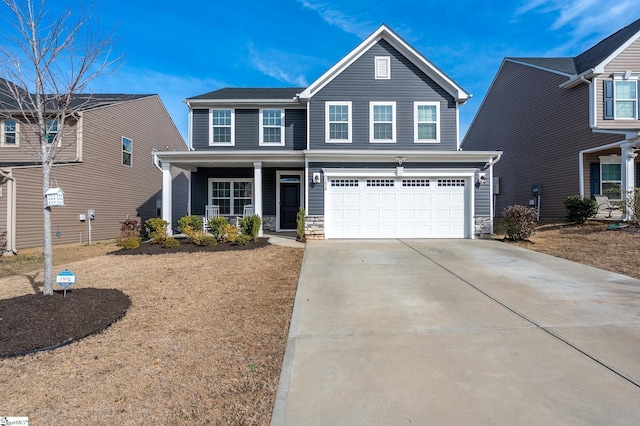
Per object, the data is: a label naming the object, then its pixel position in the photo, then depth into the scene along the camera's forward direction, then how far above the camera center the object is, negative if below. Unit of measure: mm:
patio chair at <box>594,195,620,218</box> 12215 +320
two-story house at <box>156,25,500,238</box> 11352 +1988
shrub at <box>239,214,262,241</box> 10289 -456
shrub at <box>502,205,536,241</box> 10422 -375
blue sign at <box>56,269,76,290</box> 4375 -915
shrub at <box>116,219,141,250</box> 9367 -840
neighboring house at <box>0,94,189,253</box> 10641 +1371
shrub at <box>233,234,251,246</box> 9633 -847
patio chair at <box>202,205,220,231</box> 12938 +29
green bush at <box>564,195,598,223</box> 11656 +123
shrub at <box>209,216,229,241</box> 9938 -439
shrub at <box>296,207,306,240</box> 10938 -418
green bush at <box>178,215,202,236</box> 10164 -355
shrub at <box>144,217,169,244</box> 9703 -561
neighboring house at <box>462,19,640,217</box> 12688 +3933
